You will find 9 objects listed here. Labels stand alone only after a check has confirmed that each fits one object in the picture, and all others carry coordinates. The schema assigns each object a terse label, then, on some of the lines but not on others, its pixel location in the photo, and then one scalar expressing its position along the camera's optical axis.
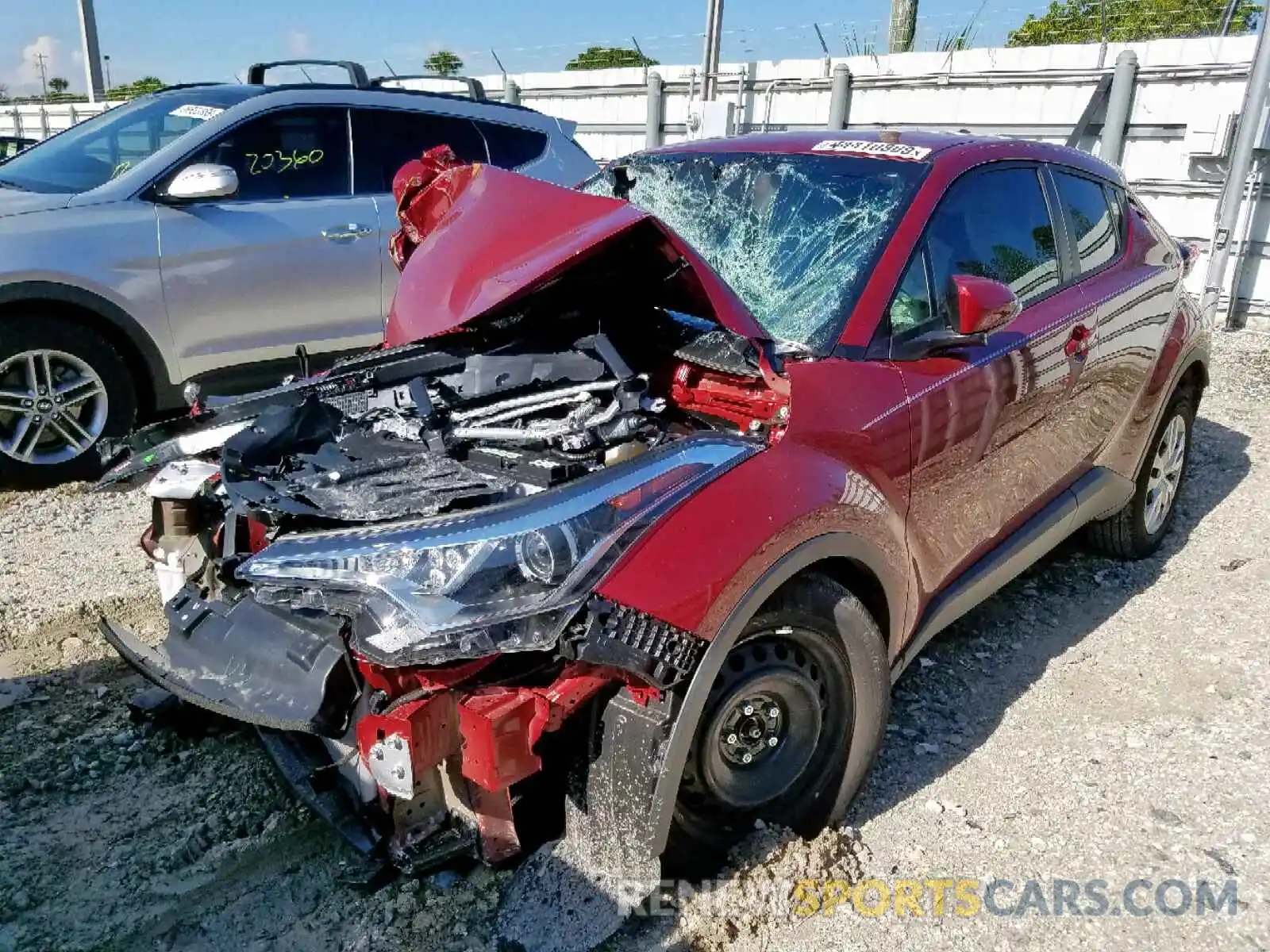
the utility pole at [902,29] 16.03
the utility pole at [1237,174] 8.23
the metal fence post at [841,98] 11.03
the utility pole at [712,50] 12.77
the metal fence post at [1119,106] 8.95
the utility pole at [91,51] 20.12
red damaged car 2.09
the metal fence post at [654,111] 13.25
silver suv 4.82
